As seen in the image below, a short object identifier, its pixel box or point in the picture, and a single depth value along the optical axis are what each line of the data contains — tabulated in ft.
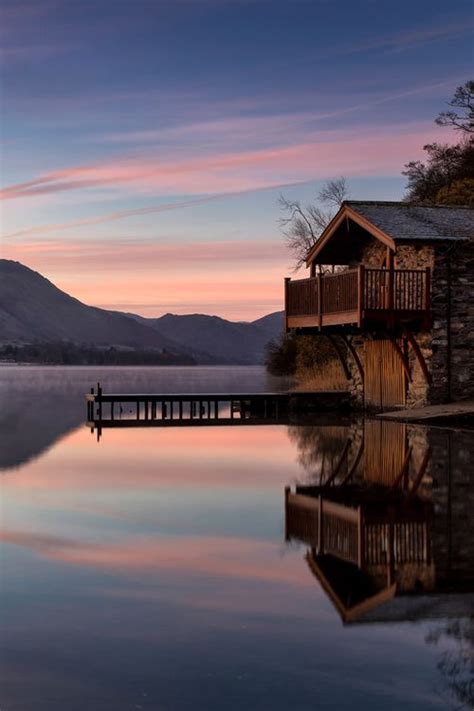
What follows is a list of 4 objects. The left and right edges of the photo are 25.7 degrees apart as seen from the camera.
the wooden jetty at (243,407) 129.39
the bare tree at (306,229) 199.41
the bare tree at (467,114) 192.44
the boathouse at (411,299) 107.55
